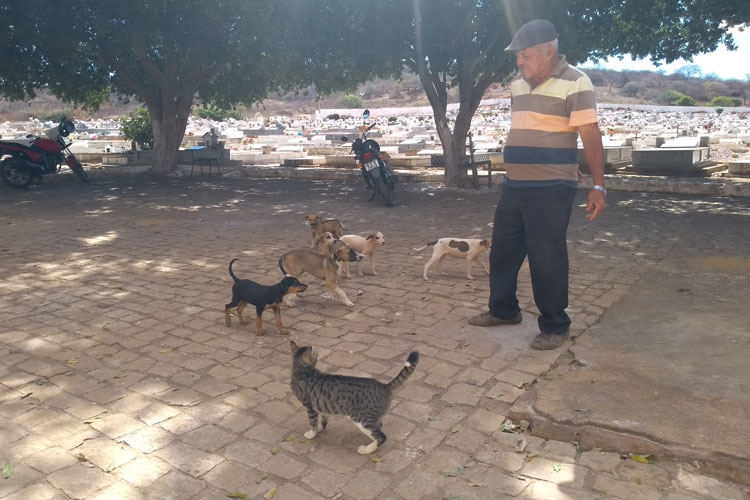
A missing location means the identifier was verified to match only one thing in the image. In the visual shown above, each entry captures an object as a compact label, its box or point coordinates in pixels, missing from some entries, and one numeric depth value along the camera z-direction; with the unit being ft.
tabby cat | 10.09
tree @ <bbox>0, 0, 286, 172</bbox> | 42.09
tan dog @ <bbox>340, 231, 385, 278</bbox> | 21.21
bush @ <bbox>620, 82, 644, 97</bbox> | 283.18
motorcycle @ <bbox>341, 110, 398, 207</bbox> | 36.19
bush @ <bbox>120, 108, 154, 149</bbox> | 73.56
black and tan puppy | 15.10
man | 13.21
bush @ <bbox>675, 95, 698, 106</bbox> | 228.84
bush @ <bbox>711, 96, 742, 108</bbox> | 220.64
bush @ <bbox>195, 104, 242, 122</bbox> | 162.40
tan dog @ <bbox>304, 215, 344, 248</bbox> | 24.59
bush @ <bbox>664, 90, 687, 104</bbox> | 250.16
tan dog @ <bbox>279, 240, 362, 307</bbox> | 18.06
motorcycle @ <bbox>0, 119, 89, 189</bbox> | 45.68
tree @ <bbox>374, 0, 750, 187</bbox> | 36.94
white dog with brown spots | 20.47
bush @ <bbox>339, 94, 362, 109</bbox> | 278.67
